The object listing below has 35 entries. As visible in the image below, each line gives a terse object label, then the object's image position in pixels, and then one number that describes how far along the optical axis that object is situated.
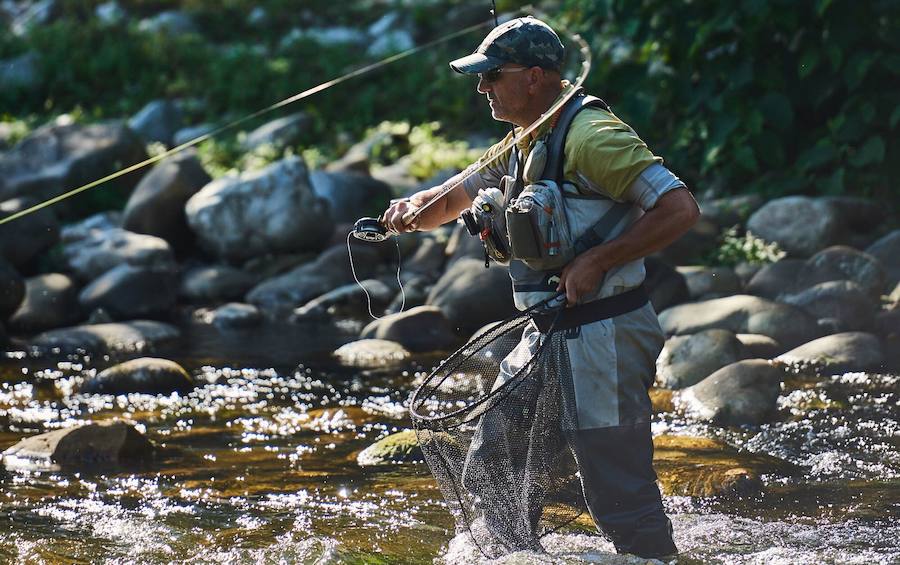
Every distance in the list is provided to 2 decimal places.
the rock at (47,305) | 20.22
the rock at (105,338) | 18.94
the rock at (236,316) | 20.62
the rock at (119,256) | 22.70
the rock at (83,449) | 12.39
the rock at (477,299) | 18.70
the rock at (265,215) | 23.59
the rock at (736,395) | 13.02
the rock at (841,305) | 16.47
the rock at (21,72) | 36.12
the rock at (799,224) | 19.17
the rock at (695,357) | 14.69
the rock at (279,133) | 30.25
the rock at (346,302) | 20.92
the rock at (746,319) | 16.17
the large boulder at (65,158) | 25.64
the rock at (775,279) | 17.98
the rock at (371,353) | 17.31
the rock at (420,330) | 18.00
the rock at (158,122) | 32.59
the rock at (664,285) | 17.86
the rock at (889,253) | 17.92
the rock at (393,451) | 12.09
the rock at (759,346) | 15.52
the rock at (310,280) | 21.98
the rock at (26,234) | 22.05
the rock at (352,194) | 25.22
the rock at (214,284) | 22.62
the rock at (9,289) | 19.67
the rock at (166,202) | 24.23
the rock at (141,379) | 15.74
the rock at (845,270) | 17.52
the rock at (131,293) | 21.22
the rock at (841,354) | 14.81
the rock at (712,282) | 18.31
